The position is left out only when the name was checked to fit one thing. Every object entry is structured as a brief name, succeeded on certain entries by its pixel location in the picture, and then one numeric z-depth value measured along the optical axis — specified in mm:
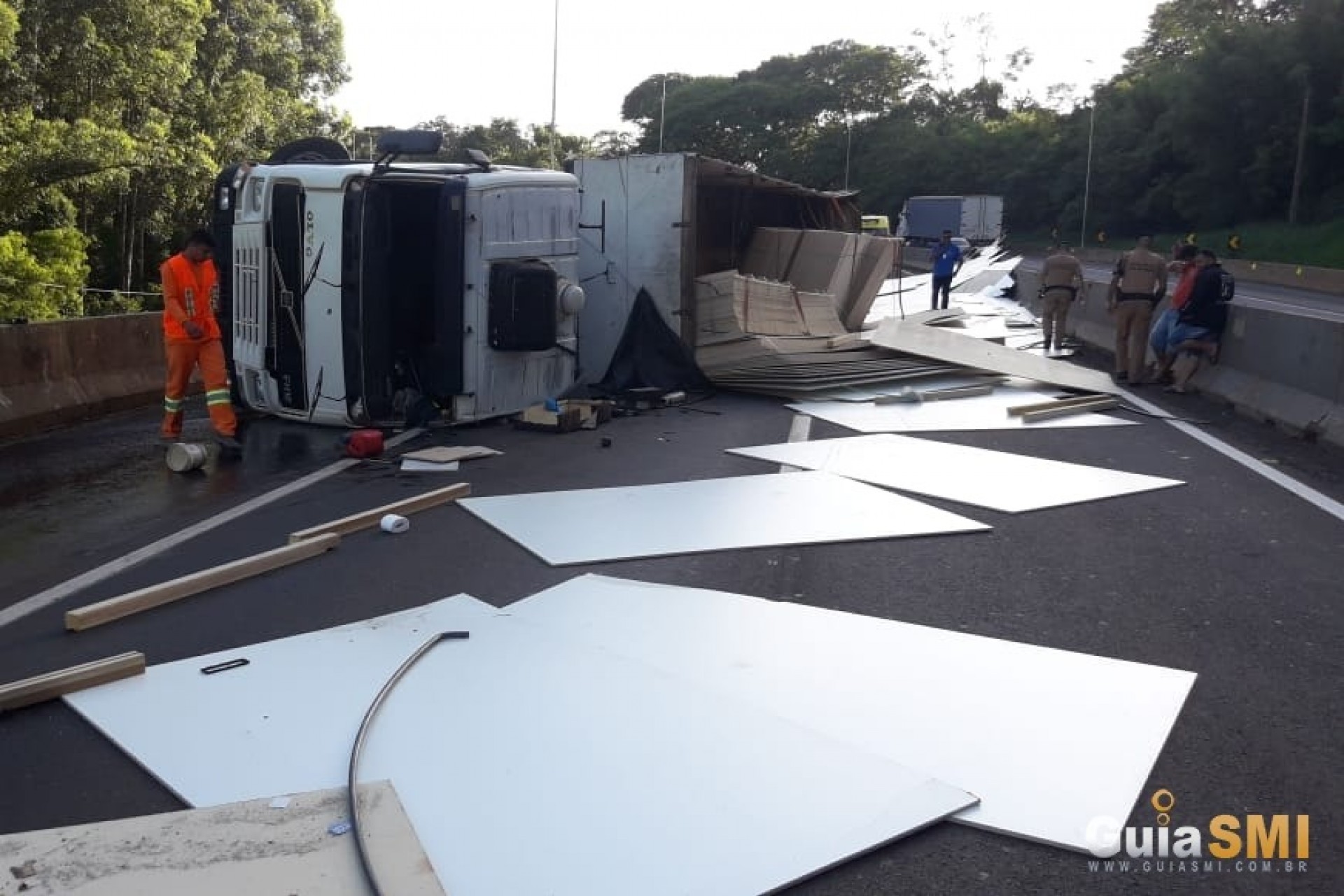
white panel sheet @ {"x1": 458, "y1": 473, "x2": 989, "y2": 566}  6609
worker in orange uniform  9164
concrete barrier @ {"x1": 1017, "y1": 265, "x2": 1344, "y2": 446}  10094
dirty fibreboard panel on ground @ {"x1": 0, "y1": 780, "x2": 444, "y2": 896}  3072
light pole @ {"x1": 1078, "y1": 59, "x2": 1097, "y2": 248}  61847
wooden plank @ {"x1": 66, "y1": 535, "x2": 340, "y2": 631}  5164
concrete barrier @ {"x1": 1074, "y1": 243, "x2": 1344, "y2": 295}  36688
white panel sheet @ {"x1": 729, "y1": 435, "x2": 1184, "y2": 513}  7855
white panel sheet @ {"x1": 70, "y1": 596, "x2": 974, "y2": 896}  3260
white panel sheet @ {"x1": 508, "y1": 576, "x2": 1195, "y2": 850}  3723
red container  8867
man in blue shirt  22844
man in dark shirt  12531
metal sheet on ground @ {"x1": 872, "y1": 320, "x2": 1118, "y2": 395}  12703
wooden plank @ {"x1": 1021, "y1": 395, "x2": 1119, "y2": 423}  11188
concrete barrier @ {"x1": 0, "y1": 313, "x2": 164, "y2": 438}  10047
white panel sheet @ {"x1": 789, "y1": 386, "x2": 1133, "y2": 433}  10766
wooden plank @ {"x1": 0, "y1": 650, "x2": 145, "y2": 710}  4242
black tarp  12609
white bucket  8523
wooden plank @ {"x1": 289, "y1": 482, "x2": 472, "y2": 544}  6672
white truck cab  9500
